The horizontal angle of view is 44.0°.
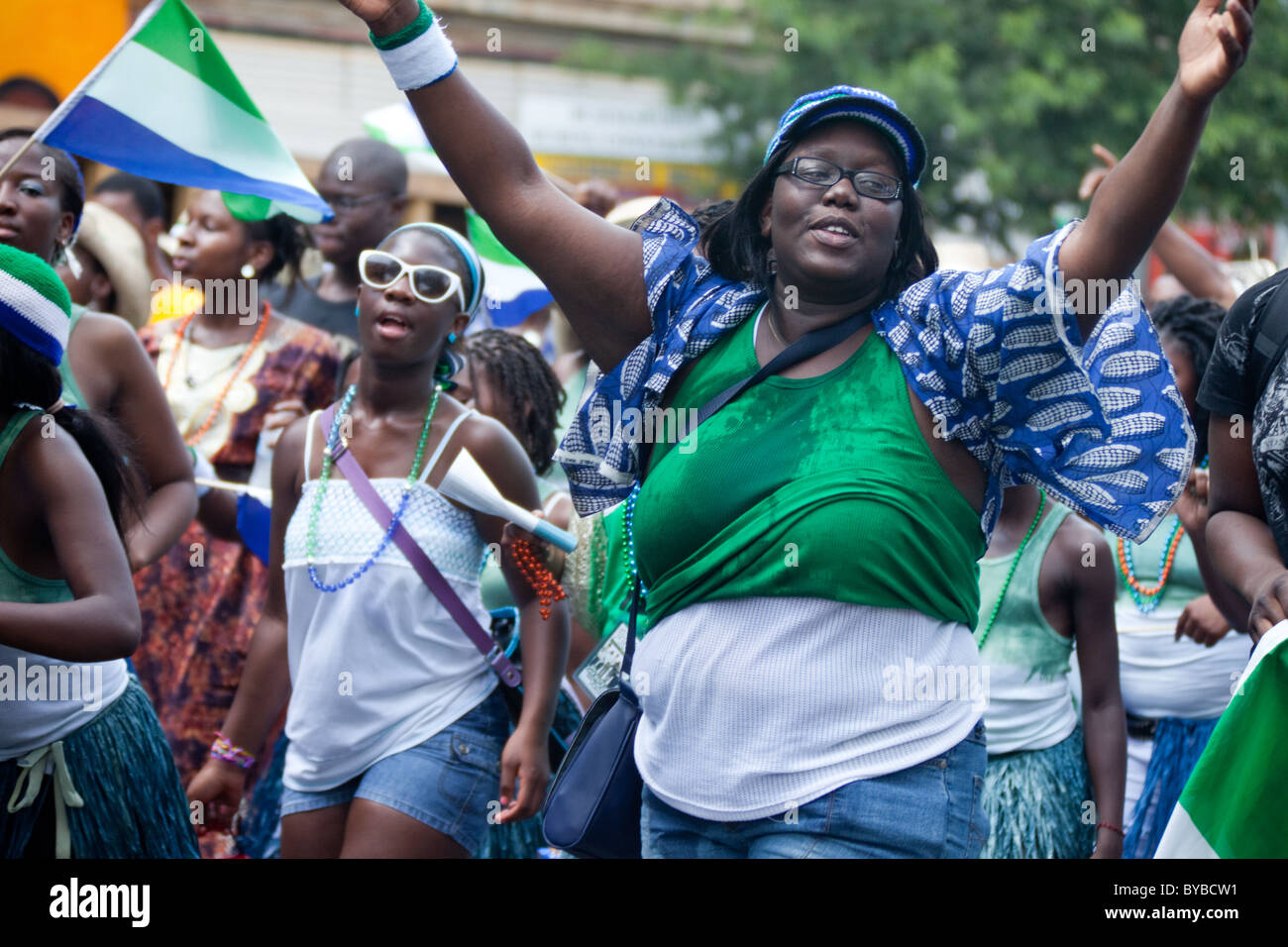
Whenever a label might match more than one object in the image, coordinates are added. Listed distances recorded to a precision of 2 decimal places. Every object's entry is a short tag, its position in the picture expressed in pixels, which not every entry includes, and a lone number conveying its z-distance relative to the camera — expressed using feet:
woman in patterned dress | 17.94
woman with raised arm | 8.69
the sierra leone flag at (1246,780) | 8.81
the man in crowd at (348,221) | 21.29
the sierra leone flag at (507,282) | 22.26
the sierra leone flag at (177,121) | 13.92
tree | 52.60
